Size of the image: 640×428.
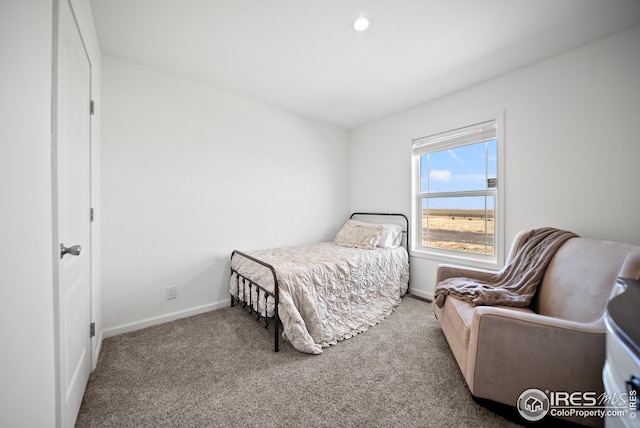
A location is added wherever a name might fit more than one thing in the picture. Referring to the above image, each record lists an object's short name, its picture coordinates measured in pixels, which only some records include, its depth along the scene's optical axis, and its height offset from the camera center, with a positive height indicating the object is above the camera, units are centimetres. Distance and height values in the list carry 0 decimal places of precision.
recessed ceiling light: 171 +138
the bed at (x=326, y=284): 195 -69
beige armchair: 113 -63
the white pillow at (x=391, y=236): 307 -32
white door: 100 +1
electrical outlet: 237 -79
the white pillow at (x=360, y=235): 309 -30
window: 258 +24
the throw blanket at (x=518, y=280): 168 -52
